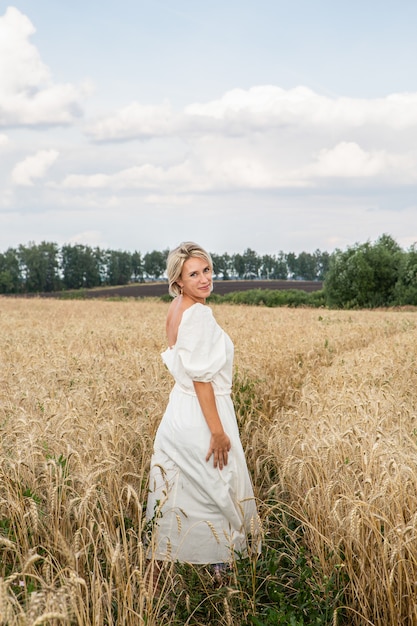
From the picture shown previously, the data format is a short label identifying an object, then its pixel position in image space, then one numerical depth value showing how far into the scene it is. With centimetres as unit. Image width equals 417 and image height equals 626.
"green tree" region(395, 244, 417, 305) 5088
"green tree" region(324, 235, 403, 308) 5341
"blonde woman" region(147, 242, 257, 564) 376
